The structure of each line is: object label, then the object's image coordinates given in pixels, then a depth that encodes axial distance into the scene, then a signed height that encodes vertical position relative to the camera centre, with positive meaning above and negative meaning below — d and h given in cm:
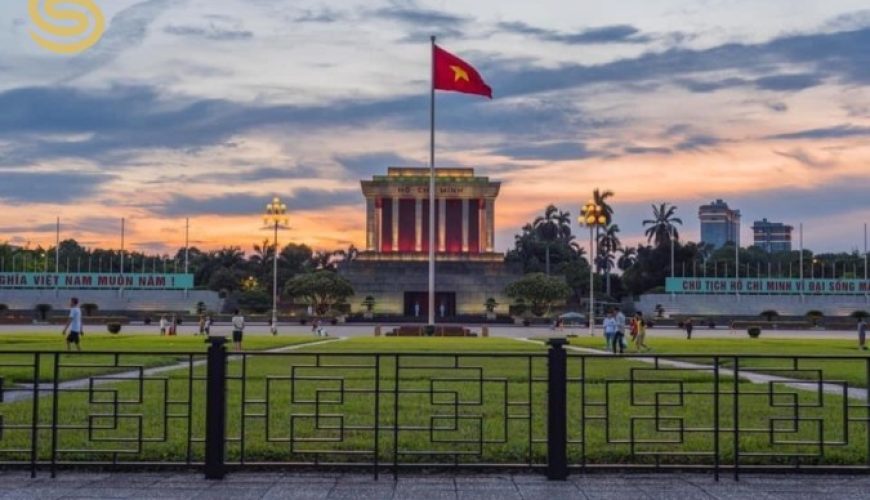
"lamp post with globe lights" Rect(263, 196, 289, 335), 5550 +465
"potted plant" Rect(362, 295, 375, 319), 8218 -116
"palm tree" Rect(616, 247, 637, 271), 11850 +455
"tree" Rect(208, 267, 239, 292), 10119 +85
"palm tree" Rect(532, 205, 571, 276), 12825 +948
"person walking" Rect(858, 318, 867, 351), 3628 -147
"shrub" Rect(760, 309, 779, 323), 7789 -154
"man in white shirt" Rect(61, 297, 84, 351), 2553 -102
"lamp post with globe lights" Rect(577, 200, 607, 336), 4900 +419
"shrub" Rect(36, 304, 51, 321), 7088 -186
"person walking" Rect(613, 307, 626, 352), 3028 -100
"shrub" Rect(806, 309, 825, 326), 7206 -154
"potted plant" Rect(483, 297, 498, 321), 8184 -112
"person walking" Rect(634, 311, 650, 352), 3151 -126
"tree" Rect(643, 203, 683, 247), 11194 +871
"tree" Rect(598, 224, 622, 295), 11800 +643
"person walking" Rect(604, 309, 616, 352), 3065 -111
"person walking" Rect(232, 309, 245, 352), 3025 -125
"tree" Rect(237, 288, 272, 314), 8219 -107
